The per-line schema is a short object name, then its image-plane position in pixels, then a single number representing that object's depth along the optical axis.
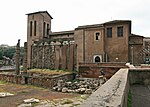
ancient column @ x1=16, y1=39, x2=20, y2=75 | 27.12
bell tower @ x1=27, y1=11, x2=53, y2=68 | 36.62
